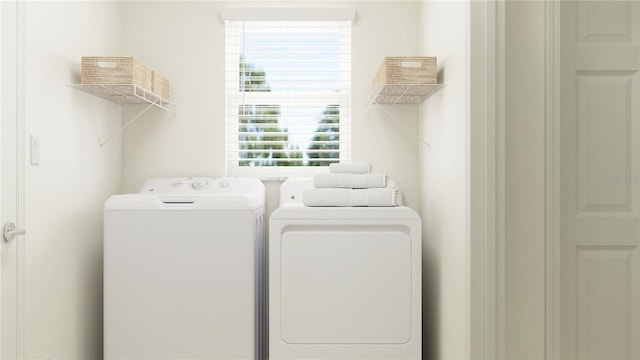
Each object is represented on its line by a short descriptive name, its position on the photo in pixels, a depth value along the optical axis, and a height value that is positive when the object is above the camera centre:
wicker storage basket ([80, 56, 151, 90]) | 2.18 +0.48
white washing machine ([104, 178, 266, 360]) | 2.13 -0.45
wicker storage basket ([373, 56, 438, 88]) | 2.19 +0.48
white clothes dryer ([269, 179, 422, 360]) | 2.11 -0.47
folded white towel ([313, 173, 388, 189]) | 2.24 -0.02
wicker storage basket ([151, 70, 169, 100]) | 2.48 +0.48
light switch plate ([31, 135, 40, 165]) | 1.87 +0.10
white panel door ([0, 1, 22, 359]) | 1.71 +0.00
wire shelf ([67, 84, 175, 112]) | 2.22 +0.41
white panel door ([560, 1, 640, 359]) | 1.85 -0.02
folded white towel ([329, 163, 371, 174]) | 2.39 +0.04
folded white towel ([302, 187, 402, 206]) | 2.17 -0.09
